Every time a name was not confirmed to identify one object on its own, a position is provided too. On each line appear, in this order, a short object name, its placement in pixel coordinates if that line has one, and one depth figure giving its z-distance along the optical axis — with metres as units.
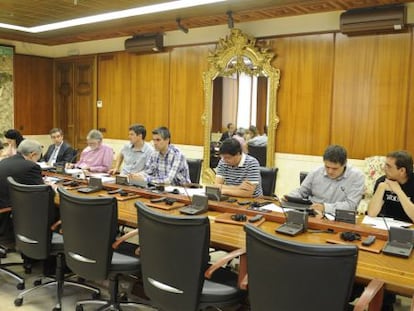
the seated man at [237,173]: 3.57
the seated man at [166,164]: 4.31
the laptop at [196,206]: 2.96
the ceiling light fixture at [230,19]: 5.09
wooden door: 7.69
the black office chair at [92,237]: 2.54
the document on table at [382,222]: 2.69
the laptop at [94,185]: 3.70
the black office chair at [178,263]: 2.11
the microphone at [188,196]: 3.27
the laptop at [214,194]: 3.26
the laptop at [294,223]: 2.49
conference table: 1.88
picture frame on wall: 7.40
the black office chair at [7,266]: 3.32
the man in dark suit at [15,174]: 3.31
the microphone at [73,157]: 5.63
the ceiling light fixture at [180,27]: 5.59
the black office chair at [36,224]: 2.90
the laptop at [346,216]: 2.70
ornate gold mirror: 5.59
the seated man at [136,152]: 4.85
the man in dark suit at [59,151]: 5.59
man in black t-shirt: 3.03
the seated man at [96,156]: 5.25
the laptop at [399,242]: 2.15
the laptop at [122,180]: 3.92
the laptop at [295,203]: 2.92
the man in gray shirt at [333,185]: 3.10
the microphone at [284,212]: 2.68
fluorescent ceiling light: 4.73
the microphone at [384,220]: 2.63
